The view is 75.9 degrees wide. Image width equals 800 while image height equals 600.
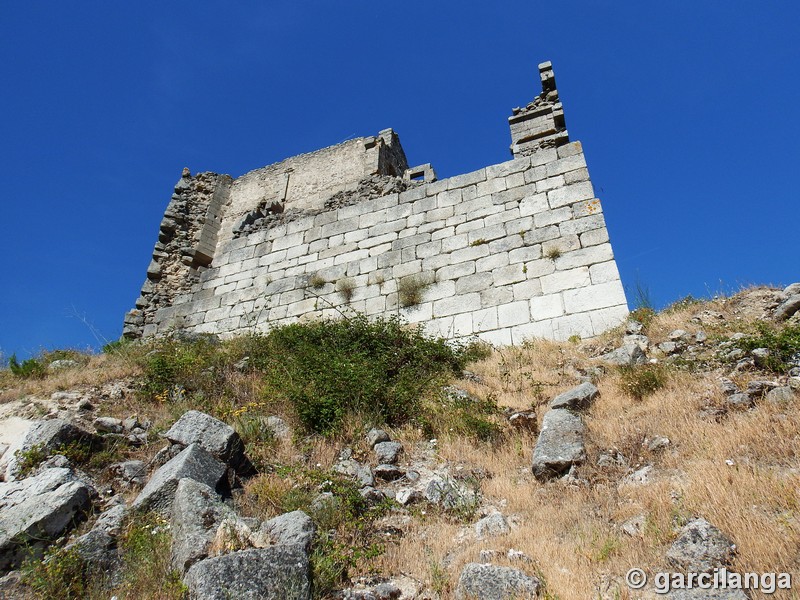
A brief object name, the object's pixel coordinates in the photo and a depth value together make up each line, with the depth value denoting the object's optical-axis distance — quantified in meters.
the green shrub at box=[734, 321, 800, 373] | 4.48
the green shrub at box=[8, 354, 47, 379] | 7.27
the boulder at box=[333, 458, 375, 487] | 3.94
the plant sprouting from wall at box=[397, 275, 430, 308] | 8.57
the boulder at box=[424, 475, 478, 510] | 3.56
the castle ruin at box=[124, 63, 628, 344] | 7.63
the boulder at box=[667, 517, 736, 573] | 2.43
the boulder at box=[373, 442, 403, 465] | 4.30
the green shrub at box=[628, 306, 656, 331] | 6.49
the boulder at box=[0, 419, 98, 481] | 4.27
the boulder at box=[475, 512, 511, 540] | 3.16
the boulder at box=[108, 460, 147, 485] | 4.14
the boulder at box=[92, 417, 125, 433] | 4.91
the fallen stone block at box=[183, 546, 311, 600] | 2.45
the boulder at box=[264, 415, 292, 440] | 4.89
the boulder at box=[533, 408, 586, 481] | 3.76
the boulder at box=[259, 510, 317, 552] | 2.97
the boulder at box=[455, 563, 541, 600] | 2.48
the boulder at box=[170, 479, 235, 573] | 2.81
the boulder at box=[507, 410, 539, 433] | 4.59
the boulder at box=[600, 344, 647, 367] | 5.49
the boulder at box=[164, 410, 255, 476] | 4.13
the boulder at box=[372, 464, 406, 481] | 4.09
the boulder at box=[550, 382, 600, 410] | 4.68
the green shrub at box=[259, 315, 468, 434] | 5.12
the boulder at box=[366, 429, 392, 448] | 4.58
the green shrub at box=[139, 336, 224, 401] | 6.22
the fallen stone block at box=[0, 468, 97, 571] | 3.13
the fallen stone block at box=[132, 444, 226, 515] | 3.47
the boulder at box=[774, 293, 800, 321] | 5.43
